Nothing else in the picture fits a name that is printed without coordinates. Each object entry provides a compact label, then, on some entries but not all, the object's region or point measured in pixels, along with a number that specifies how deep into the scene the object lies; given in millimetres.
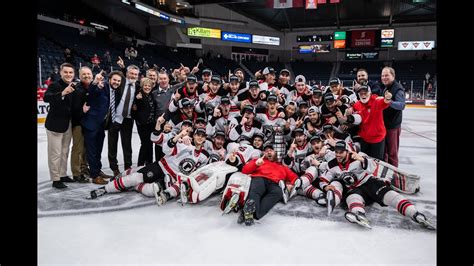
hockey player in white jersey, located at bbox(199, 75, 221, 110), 4145
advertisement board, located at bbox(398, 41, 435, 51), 23672
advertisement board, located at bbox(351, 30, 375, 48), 22109
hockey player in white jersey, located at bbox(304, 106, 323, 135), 3719
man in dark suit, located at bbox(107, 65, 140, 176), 3822
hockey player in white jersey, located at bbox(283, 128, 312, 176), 3613
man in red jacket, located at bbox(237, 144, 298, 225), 2611
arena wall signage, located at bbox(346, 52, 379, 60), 24283
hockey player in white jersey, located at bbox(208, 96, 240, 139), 3885
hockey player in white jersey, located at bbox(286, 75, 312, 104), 4508
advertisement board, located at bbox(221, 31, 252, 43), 24344
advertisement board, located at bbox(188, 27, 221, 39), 22828
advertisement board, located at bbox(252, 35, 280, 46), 25955
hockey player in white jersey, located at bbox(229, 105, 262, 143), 3750
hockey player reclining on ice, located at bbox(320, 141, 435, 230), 2629
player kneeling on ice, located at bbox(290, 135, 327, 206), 3154
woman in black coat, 3930
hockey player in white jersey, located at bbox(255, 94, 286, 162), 3740
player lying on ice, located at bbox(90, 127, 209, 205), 3216
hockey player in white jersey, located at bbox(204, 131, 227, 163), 3600
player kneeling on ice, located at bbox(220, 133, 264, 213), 2793
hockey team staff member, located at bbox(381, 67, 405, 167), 3736
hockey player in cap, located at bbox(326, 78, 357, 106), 4109
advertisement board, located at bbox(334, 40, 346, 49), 22953
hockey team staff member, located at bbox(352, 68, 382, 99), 4258
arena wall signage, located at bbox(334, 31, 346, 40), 22933
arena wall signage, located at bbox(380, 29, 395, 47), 21672
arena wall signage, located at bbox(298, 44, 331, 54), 25681
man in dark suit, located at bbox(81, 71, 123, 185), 3670
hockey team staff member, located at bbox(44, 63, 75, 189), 3373
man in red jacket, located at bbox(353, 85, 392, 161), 3649
